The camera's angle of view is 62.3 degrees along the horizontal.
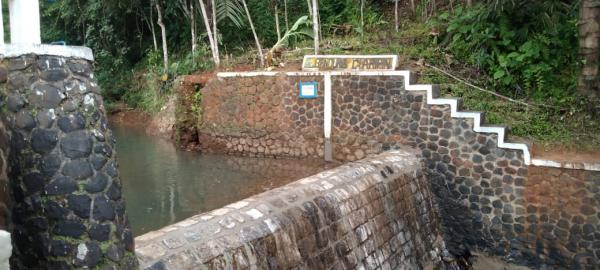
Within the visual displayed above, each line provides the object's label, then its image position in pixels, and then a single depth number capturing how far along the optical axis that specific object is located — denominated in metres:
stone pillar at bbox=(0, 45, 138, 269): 2.47
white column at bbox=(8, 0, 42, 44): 2.46
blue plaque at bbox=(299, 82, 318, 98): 9.61
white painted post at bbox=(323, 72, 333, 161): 9.43
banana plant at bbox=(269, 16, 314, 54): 11.90
